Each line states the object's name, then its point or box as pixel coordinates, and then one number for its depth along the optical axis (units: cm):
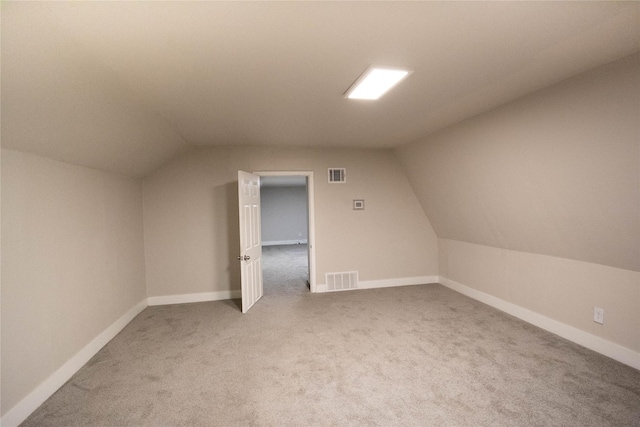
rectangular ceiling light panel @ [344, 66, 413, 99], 210
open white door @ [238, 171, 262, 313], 398
